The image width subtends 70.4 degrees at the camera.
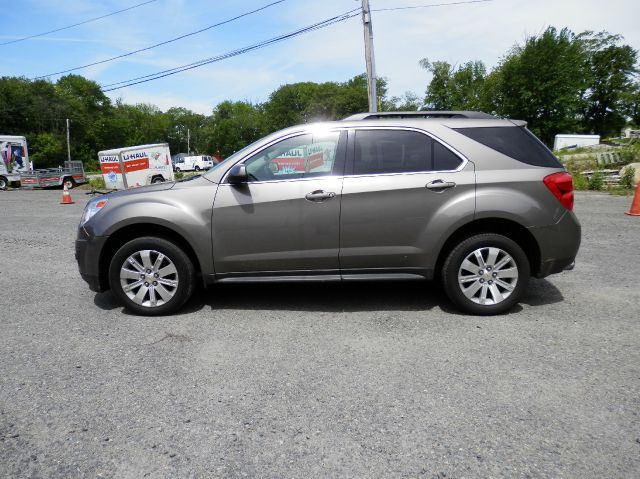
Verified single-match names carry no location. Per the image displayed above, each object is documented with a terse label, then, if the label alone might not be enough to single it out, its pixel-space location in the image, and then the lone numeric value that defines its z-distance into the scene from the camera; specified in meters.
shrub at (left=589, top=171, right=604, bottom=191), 14.38
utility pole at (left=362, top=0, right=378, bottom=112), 16.92
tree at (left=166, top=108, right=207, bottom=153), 111.94
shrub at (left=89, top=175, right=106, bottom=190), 25.12
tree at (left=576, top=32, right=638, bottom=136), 62.88
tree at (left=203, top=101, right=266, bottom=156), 96.94
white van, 51.90
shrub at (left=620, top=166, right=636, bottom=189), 14.02
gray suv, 4.02
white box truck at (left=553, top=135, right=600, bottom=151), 32.38
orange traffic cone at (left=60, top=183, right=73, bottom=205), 16.38
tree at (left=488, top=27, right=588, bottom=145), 43.22
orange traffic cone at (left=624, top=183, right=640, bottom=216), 9.43
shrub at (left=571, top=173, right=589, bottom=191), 14.76
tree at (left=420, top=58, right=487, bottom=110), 56.12
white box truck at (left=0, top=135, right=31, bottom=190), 26.62
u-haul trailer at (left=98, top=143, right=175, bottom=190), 21.94
